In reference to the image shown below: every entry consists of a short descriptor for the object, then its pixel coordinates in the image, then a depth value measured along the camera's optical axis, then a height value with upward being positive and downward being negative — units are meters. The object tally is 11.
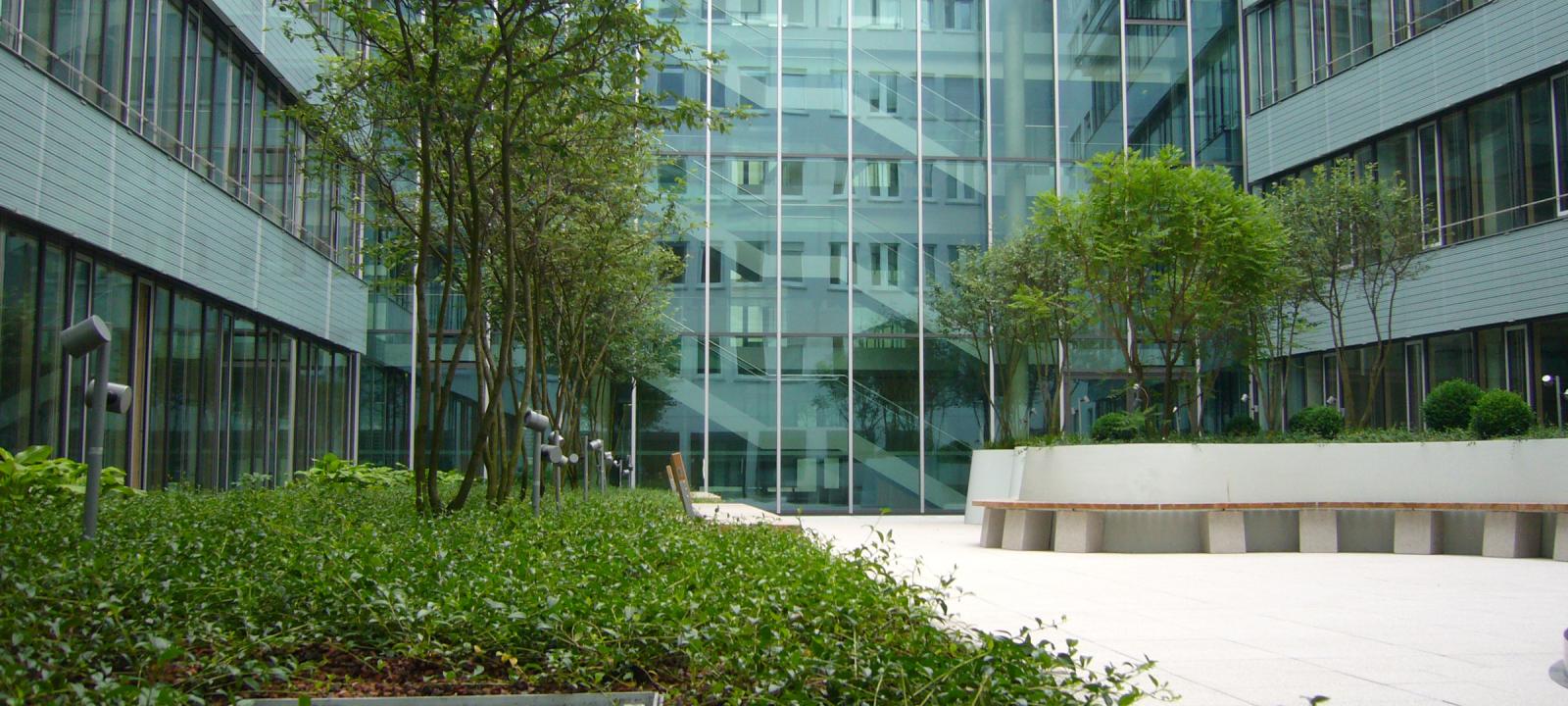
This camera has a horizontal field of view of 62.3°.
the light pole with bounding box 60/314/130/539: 7.21 +0.28
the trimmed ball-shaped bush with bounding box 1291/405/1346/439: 16.39 +0.12
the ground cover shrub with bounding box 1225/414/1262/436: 18.25 +0.07
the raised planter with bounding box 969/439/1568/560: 14.83 -0.64
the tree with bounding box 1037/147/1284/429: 16.86 +2.50
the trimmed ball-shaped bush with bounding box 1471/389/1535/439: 14.67 +0.18
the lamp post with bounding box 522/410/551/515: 11.74 +0.07
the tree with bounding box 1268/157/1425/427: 21.27 +3.32
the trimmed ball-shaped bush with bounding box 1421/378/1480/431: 15.76 +0.32
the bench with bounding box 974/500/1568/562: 14.24 -1.08
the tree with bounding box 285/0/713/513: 10.49 +2.95
